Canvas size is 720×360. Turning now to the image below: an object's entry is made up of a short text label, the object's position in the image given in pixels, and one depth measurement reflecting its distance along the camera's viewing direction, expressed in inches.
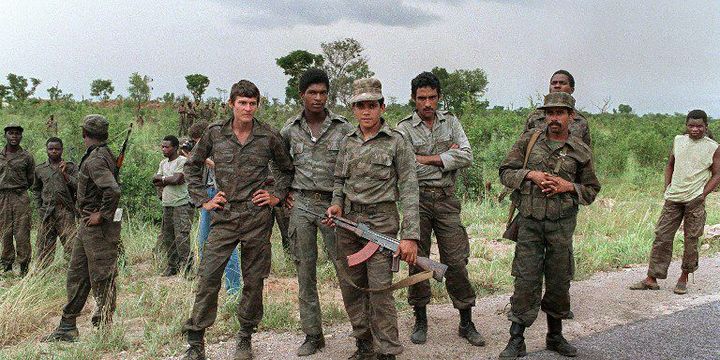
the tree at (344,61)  1090.7
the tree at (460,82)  1360.9
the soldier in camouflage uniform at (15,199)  291.1
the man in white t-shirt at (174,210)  283.3
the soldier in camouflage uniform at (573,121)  220.2
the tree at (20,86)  1327.5
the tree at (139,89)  1193.0
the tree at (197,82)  1346.0
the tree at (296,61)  1159.0
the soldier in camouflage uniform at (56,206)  279.3
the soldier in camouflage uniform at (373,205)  156.9
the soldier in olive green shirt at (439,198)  182.1
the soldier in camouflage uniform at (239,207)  165.9
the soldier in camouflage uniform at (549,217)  167.9
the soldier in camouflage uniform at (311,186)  173.8
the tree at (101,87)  1523.1
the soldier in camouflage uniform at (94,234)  185.6
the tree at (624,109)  2177.7
